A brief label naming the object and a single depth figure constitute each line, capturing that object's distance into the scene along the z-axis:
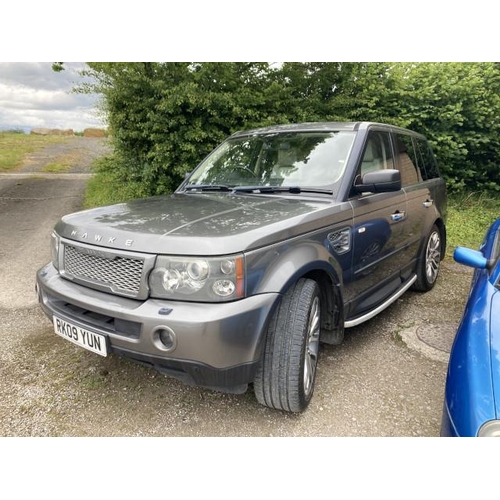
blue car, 1.57
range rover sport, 1.94
